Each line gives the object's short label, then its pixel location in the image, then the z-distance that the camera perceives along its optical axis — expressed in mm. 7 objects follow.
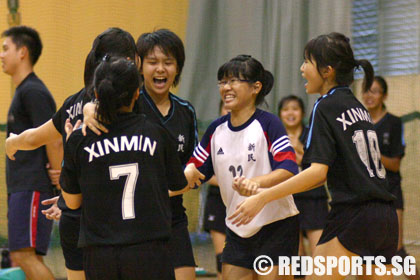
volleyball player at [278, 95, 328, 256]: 10844
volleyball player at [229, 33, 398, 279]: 6113
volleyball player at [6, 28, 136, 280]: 5918
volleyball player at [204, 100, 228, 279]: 10305
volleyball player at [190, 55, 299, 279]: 6602
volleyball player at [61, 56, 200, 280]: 5004
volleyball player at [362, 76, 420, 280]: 10624
